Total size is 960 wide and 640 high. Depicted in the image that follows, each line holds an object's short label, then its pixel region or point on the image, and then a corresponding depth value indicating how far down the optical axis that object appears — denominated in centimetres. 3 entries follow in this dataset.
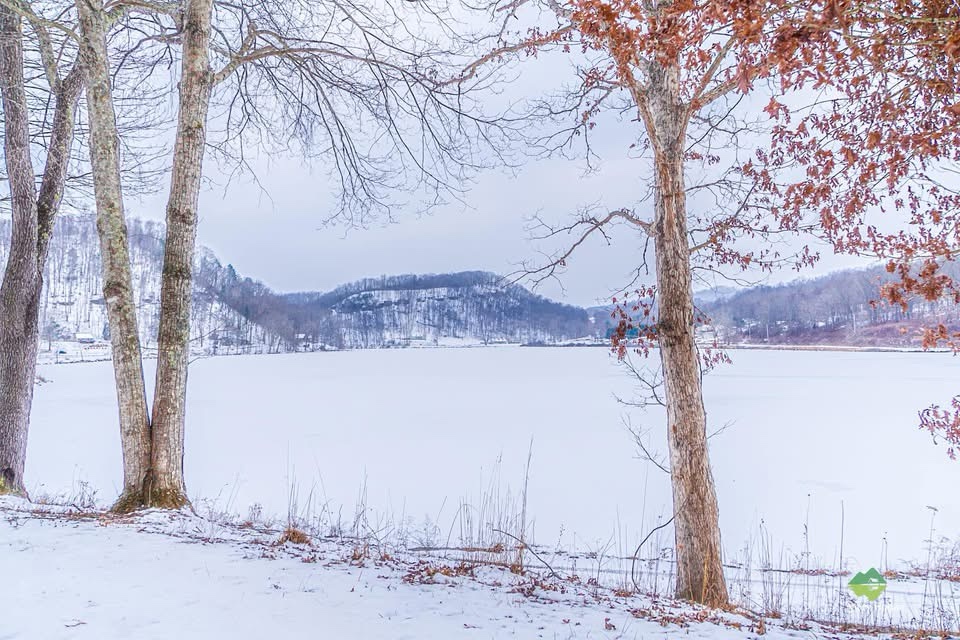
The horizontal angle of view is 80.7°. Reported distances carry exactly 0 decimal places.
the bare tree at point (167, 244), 502
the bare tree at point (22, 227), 643
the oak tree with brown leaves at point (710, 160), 233
